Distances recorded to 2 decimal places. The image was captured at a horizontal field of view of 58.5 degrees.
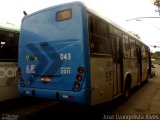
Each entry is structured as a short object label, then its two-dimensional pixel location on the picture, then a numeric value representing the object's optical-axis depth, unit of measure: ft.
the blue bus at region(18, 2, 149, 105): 11.69
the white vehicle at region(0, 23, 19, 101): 14.54
